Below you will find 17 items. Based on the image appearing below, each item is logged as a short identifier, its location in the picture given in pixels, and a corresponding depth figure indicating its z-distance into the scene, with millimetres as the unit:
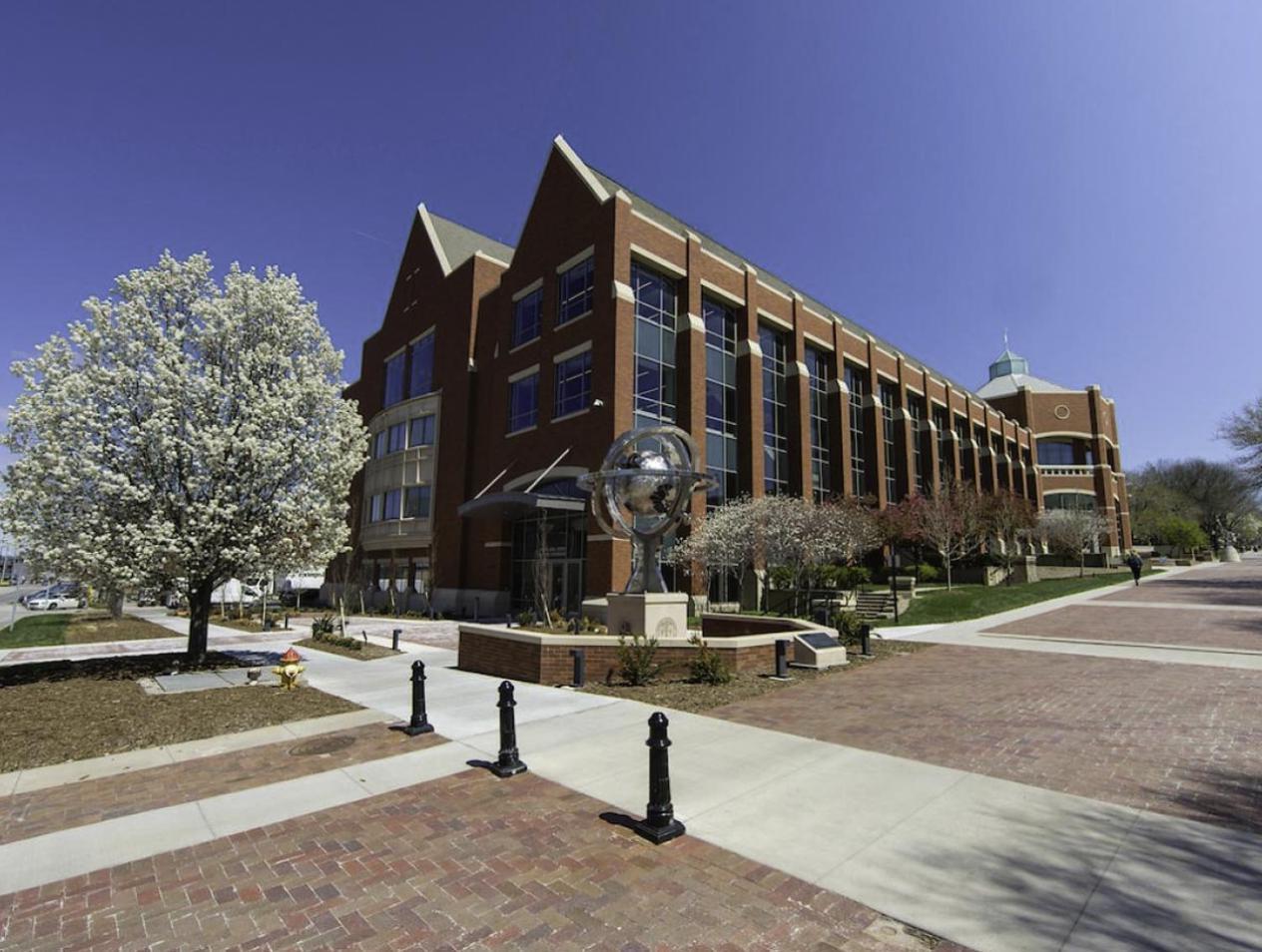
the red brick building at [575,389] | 29891
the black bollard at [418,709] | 8752
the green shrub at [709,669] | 11852
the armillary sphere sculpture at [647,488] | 15789
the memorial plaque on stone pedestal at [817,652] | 13508
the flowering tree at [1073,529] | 50688
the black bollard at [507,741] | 6925
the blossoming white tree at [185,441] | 12414
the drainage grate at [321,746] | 7989
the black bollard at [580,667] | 11789
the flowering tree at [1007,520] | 42250
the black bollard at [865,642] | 15414
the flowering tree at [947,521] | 35688
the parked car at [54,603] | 44250
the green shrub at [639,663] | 11922
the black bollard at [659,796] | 5211
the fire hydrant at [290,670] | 12008
